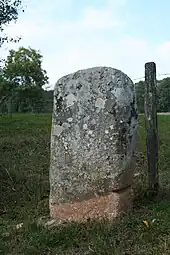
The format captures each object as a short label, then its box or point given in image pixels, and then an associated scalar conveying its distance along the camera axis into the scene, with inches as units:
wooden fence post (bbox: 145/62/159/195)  147.4
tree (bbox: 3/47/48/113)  741.5
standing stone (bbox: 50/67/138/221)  127.8
